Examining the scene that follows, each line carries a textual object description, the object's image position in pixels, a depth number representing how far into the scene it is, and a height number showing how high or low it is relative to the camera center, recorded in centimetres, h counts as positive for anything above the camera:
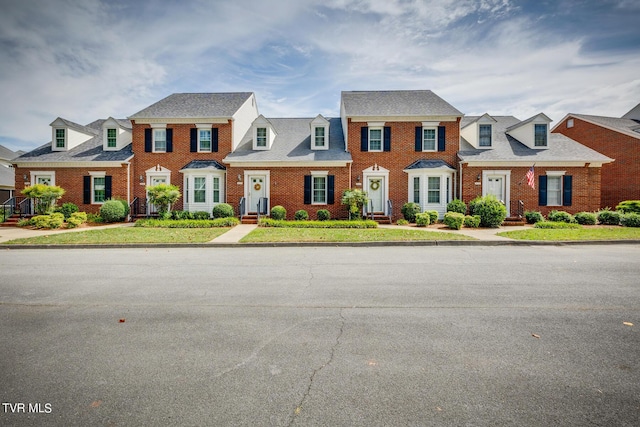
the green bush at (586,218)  1744 -73
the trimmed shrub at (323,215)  1872 -54
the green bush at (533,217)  1828 -69
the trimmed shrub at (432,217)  1778 -65
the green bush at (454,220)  1532 -72
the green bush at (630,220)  1576 -77
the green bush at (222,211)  1841 -27
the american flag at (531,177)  1697 +154
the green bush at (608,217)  1709 -68
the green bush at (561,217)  1776 -68
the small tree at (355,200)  1800 +34
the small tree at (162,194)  1769 +72
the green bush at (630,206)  1847 -7
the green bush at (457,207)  1803 -8
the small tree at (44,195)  1739 +69
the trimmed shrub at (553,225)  1575 -101
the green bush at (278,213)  1830 -40
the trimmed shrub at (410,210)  1862 -26
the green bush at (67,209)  1898 -12
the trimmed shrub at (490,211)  1628 -30
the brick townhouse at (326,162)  1909 +274
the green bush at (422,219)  1694 -73
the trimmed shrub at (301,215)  1872 -53
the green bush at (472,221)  1602 -80
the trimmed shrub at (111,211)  1792 -24
